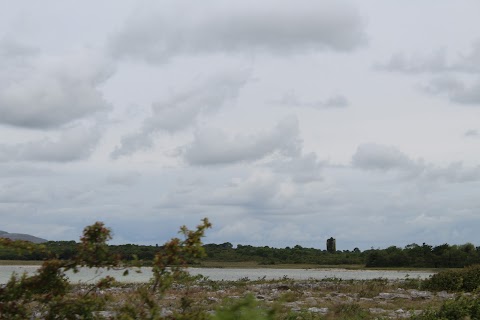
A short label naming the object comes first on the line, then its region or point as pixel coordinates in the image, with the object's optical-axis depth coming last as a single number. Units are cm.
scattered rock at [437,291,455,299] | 2768
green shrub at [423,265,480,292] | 3142
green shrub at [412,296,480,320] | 1273
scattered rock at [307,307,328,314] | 2038
